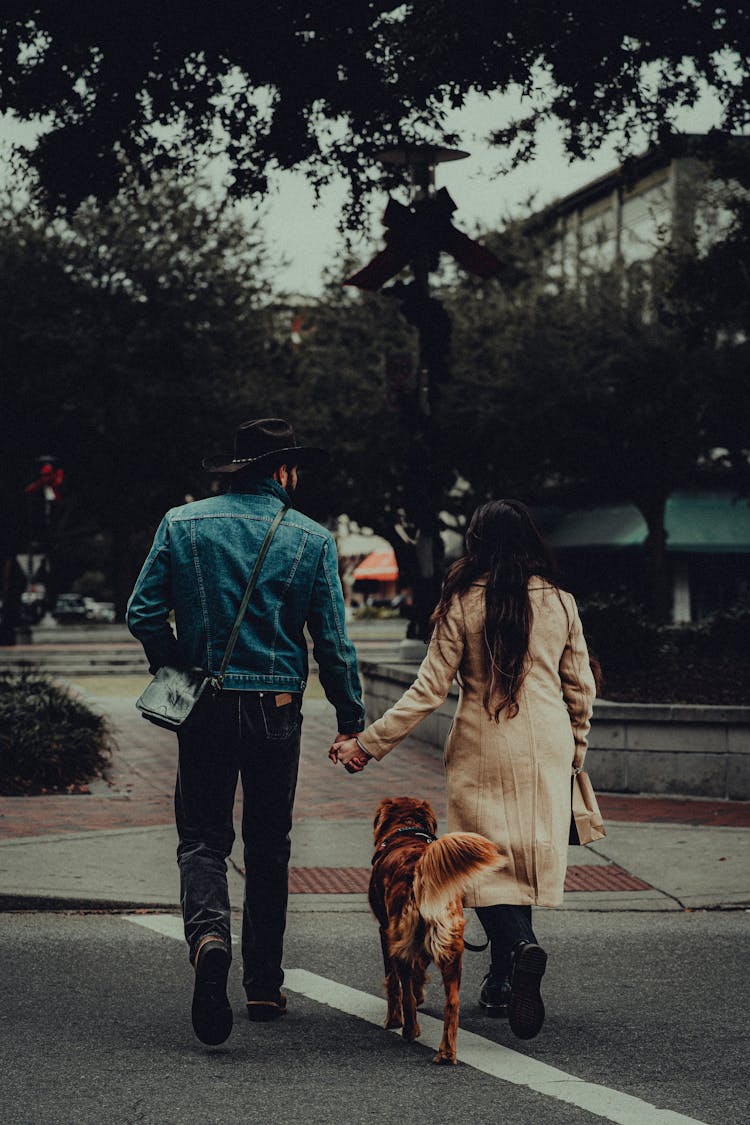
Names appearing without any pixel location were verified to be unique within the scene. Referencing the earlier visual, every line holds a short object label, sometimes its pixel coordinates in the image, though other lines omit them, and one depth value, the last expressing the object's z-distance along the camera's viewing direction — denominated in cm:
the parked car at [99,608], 7072
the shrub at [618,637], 1192
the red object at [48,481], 3086
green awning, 3416
